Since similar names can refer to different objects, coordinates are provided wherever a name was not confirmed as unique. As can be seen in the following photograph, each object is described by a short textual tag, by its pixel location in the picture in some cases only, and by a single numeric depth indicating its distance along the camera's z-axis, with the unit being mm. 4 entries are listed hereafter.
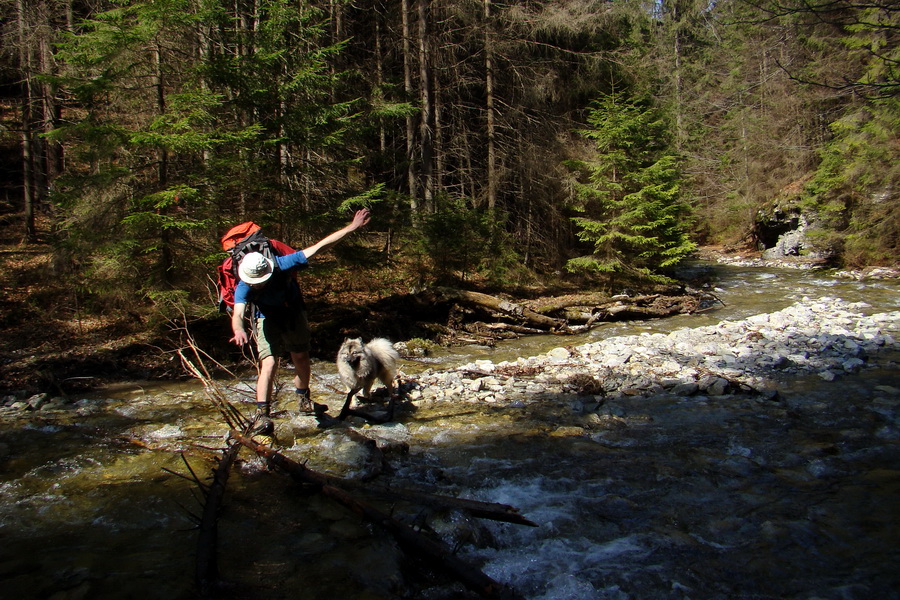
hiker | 5086
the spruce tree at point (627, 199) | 16125
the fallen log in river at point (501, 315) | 12523
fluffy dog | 6398
